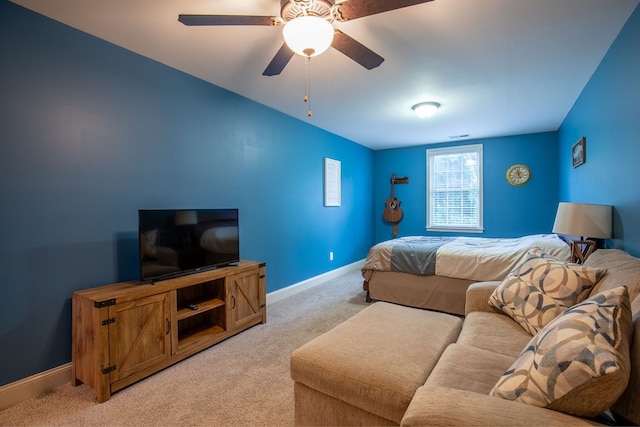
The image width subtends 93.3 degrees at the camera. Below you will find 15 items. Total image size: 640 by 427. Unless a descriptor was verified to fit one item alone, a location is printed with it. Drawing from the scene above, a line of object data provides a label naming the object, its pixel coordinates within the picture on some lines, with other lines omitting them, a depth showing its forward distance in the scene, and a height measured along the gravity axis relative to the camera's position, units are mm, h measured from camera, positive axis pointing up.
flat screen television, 2213 -247
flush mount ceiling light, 3525 +1186
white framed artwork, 4750 +441
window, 5469 +376
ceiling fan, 1507 +1031
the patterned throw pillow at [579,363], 826 -456
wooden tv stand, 1891 -812
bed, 3104 -639
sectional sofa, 860 -606
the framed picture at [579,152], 3119 +606
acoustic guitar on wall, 6086 +0
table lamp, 2316 -113
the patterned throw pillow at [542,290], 1660 -483
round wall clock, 5031 +567
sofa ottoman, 1269 -726
